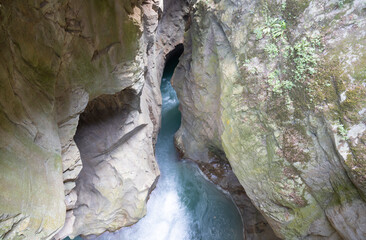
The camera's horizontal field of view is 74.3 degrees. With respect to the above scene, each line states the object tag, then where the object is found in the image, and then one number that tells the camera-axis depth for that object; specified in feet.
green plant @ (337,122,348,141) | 10.71
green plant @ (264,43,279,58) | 12.82
